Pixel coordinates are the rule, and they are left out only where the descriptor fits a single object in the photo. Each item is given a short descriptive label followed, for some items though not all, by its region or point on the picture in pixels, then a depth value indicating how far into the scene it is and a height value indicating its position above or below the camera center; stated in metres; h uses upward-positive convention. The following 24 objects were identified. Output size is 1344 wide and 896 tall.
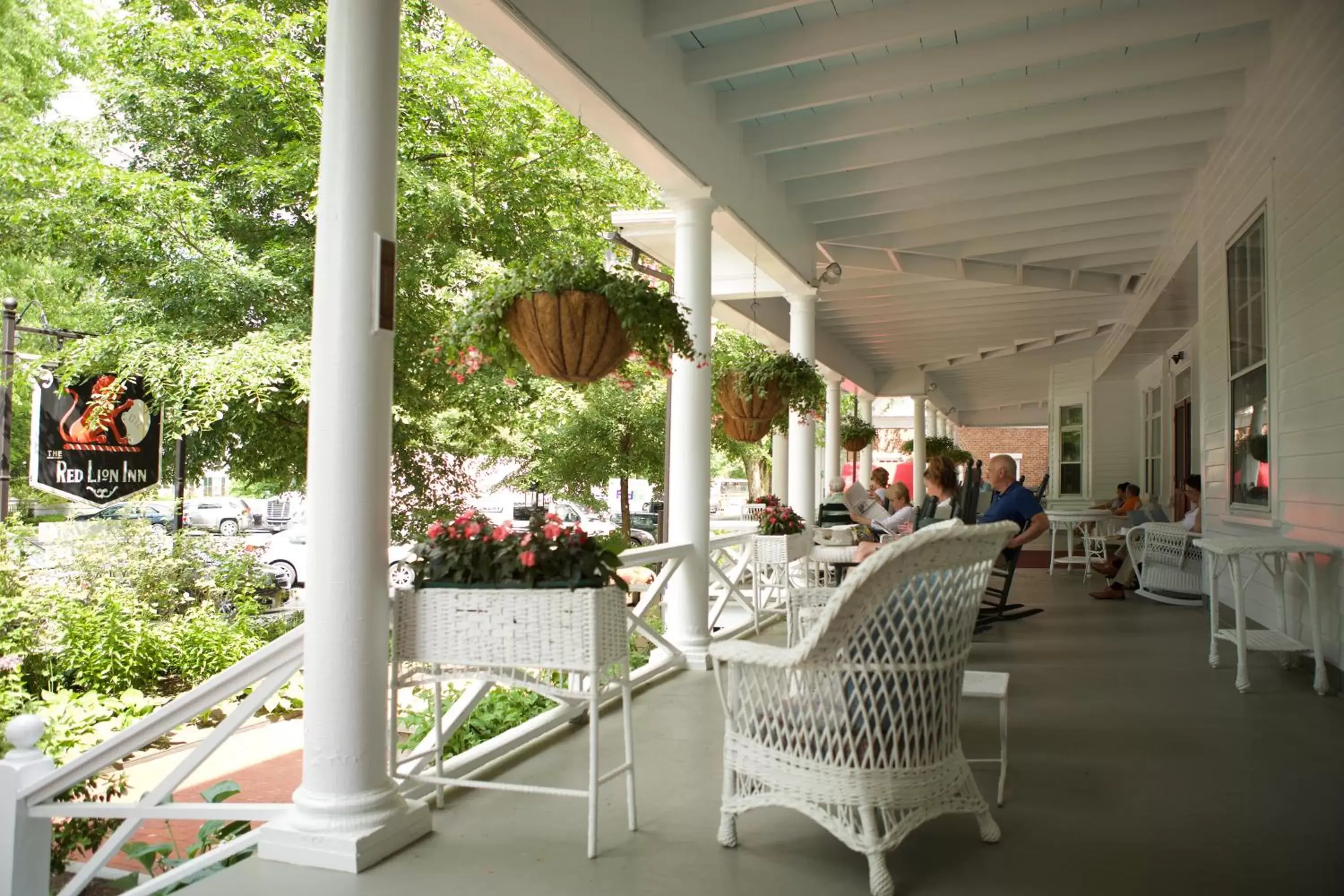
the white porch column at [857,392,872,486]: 17.11 +1.10
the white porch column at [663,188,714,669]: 5.23 +0.12
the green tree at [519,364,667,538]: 15.04 +0.51
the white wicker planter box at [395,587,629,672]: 2.71 -0.41
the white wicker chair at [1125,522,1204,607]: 7.50 -0.61
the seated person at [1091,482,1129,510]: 10.91 -0.21
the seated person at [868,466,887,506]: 10.66 -0.04
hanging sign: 9.03 +0.29
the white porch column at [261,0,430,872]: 2.58 +0.05
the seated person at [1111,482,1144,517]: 10.45 -0.23
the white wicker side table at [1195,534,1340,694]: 4.45 -0.43
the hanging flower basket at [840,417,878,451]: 13.38 +0.57
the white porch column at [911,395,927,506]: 15.94 +0.56
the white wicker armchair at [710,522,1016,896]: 2.42 -0.56
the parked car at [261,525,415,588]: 12.41 -1.02
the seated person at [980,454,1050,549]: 5.73 -0.18
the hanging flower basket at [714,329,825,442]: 6.07 +0.51
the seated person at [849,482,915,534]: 7.81 -0.34
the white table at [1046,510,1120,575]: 9.88 -0.41
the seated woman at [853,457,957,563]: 6.40 -0.01
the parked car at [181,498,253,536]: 23.36 -0.99
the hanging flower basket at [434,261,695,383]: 3.05 +0.46
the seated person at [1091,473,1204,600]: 7.74 -0.73
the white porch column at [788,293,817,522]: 7.64 +0.30
